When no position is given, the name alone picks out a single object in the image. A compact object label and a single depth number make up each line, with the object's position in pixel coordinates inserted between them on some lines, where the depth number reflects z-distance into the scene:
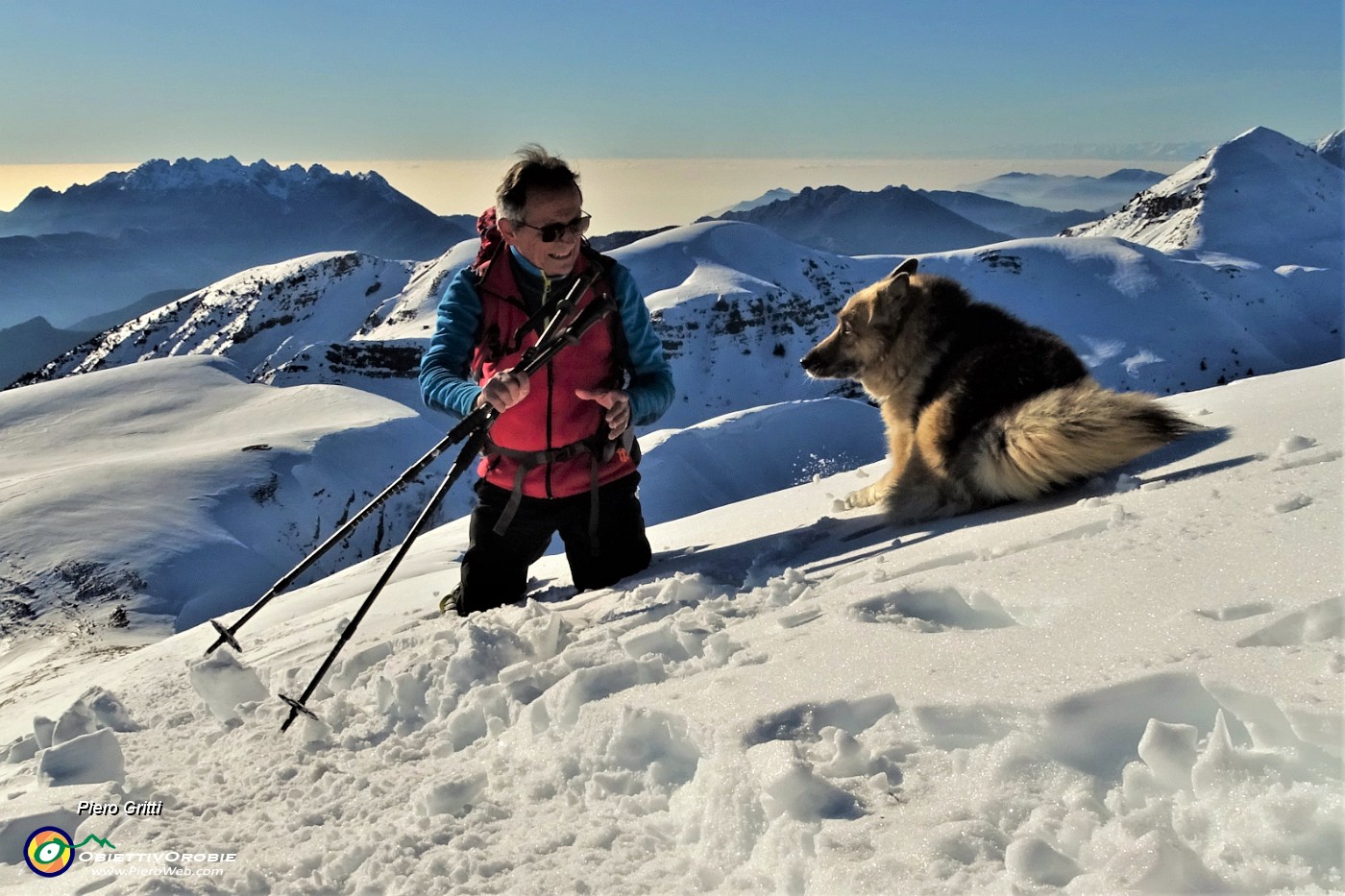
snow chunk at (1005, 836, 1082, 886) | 1.68
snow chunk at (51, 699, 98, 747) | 3.42
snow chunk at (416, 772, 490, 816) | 2.47
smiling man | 4.14
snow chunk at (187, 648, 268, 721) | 3.59
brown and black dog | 3.95
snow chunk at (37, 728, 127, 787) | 3.01
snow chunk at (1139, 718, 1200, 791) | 1.80
